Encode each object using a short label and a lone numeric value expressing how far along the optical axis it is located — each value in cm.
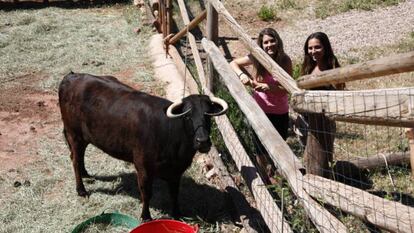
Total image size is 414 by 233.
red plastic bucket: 493
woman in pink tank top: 544
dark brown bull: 503
